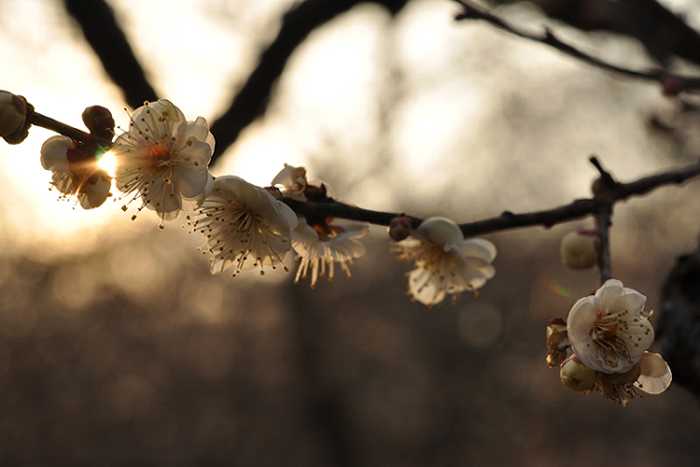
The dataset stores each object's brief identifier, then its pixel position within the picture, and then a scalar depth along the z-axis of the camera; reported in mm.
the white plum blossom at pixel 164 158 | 701
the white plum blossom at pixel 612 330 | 691
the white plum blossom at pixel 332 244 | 738
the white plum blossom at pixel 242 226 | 707
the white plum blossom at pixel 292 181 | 721
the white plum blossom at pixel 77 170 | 703
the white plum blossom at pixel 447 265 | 763
